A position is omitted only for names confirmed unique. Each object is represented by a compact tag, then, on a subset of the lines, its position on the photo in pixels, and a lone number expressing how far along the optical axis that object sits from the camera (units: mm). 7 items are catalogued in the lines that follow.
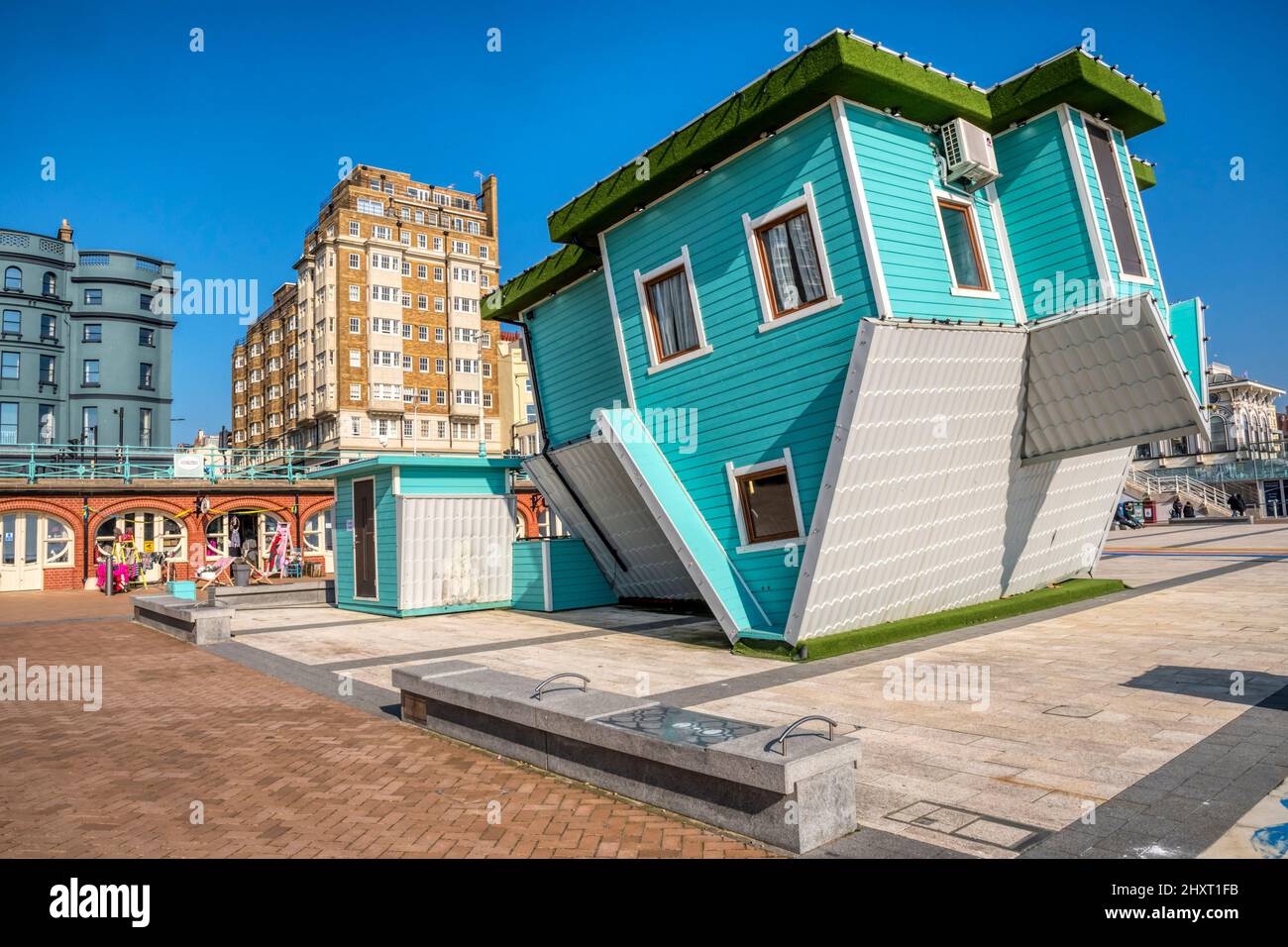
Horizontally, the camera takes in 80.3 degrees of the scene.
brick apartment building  58969
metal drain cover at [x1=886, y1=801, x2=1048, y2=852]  4398
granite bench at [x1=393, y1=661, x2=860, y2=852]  4449
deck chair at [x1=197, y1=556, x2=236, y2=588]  28341
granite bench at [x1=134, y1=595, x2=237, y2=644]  14531
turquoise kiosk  17781
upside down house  9938
